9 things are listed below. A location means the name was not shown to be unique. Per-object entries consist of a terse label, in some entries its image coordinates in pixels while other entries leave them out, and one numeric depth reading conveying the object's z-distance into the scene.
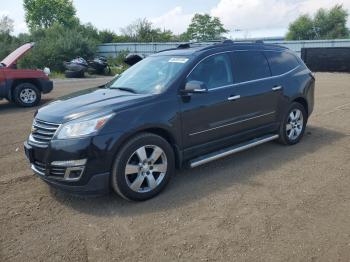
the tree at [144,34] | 52.09
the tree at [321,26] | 67.31
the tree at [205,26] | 90.50
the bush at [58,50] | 27.77
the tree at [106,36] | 51.41
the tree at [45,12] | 77.38
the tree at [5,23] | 45.57
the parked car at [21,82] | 10.16
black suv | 3.85
